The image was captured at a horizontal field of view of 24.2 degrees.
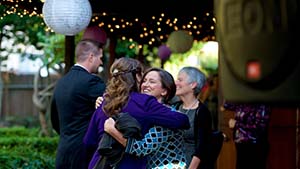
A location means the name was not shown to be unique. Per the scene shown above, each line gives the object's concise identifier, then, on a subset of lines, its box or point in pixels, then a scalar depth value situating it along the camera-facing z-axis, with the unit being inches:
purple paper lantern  472.7
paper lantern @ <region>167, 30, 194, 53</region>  386.0
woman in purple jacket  146.0
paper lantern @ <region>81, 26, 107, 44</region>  305.6
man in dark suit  183.6
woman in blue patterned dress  145.5
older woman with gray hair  177.5
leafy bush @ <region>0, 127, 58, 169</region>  278.8
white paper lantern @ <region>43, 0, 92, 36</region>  227.5
